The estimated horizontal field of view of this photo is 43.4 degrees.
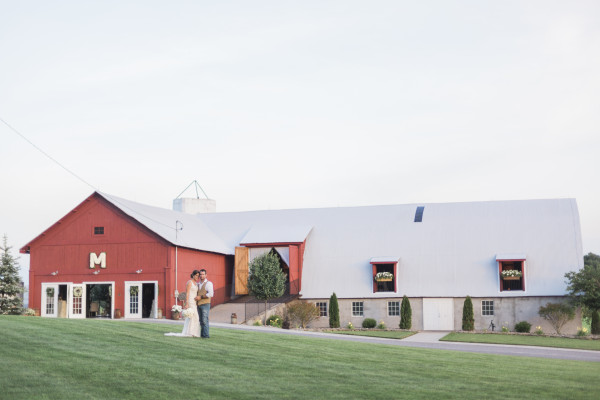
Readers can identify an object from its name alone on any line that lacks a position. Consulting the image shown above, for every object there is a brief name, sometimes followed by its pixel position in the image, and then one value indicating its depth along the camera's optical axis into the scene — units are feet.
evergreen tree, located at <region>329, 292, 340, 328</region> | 143.43
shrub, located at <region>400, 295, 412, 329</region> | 140.46
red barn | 138.72
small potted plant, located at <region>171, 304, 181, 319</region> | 130.64
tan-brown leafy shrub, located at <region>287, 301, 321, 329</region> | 139.85
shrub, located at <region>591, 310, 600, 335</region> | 129.08
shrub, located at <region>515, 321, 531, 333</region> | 135.95
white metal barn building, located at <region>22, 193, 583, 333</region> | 142.51
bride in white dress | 71.41
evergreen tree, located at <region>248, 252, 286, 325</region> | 141.28
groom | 71.10
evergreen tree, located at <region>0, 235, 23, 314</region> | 132.57
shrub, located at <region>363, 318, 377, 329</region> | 142.72
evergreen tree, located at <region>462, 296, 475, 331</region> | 137.81
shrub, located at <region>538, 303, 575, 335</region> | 133.90
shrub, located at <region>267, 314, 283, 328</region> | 136.47
